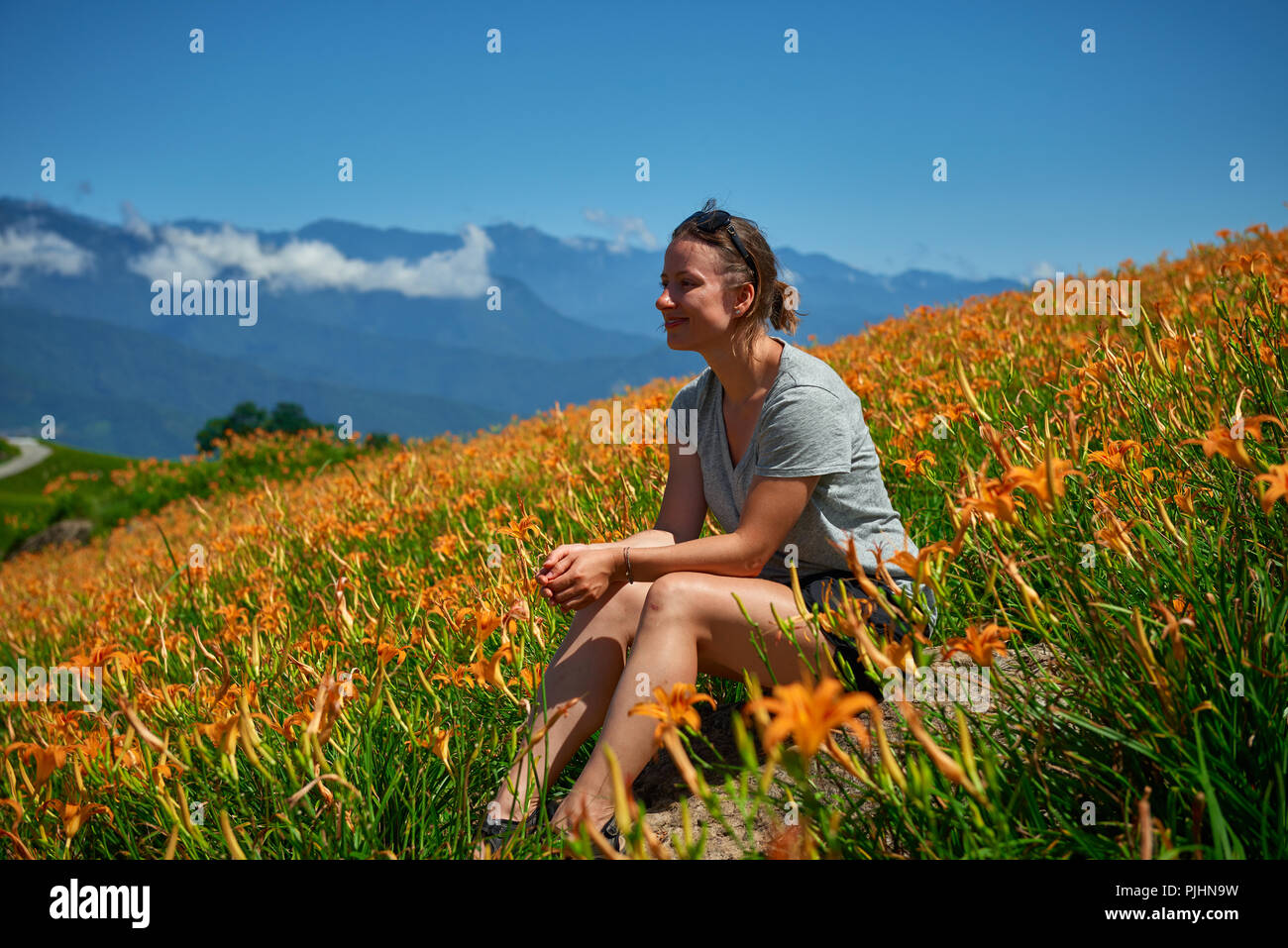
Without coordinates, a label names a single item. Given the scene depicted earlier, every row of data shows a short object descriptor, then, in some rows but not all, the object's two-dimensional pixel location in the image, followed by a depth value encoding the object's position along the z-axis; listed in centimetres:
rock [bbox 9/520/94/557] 1258
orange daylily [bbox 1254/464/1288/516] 96
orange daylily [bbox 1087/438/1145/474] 163
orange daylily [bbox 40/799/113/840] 151
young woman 188
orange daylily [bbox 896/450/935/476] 221
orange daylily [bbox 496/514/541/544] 213
